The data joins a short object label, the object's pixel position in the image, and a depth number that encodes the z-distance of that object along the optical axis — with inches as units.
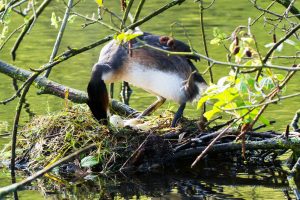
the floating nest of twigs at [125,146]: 698.2
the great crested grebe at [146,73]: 717.9
